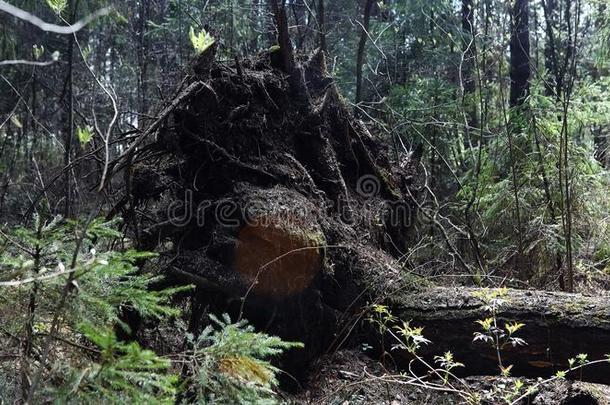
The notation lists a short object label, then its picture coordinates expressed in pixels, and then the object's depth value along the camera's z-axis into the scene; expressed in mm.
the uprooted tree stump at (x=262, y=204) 3746
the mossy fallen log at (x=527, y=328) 3428
